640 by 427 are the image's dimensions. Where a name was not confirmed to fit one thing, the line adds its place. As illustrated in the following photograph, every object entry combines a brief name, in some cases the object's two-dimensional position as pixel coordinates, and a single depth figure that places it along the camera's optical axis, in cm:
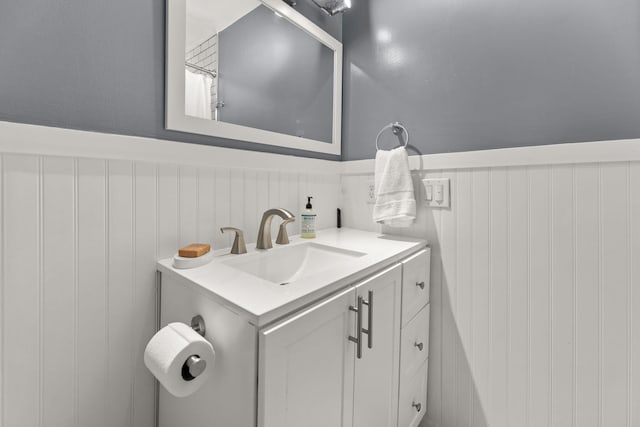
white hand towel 117
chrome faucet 100
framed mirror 87
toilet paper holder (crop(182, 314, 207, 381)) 55
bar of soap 77
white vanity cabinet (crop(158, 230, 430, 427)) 51
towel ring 127
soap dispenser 122
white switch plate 116
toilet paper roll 52
